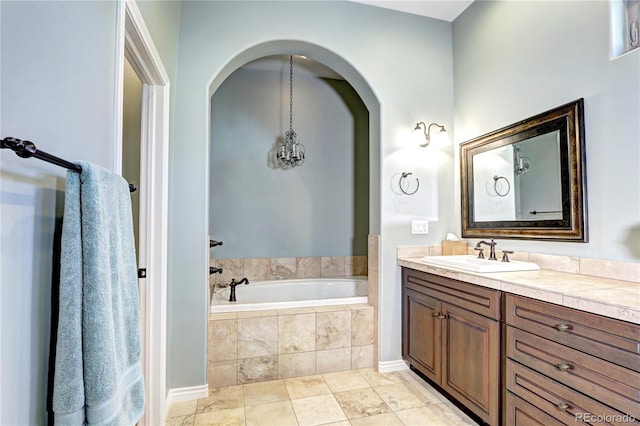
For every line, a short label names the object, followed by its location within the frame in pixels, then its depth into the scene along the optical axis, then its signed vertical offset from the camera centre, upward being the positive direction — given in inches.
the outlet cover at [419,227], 104.6 -1.5
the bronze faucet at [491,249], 86.5 -7.3
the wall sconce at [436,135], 104.4 +27.8
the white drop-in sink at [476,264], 74.0 -10.3
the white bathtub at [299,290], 130.1 -27.4
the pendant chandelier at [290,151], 137.3 +30.4
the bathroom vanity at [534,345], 46.8 -22.2
